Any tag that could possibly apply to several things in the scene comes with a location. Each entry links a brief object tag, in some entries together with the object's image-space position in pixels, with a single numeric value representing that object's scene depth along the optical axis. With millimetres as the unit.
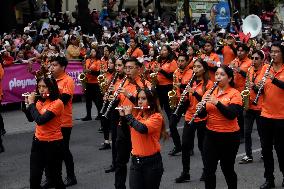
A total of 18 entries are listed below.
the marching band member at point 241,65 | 15095
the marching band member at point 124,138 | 10437
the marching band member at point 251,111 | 13093
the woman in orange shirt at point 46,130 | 9635
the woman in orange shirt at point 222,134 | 9793
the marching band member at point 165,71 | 16957
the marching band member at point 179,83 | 13716
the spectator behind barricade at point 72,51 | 25742
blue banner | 43629
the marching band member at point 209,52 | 17341
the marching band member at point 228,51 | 20051
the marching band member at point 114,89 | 11530
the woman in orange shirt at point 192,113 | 11329
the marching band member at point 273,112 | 11087
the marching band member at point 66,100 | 11393
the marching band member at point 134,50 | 21751
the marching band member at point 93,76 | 18702
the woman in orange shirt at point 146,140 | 8716
